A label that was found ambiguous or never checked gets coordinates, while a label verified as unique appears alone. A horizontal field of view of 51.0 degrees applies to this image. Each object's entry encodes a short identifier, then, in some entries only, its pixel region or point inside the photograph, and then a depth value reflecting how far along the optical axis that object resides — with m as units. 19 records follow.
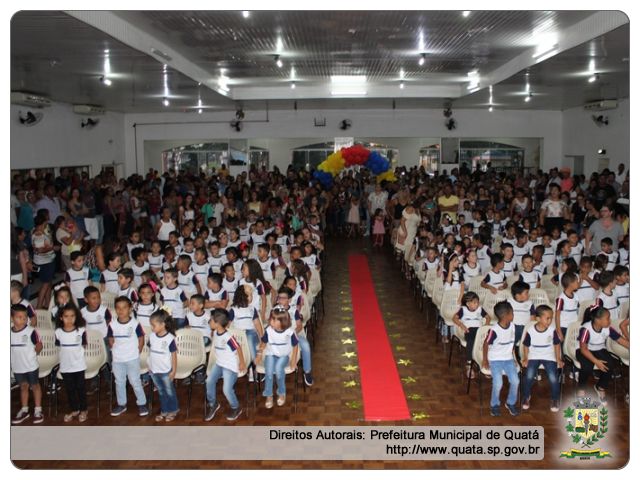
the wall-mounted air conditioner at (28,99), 12.67
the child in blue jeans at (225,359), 5.92
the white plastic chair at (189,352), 6.13
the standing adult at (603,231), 9.34
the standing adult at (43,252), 8.75
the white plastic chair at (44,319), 6.83
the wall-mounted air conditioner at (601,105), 15.66
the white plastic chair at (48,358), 6.17
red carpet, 6.21
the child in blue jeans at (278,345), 6.12
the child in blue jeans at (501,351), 5.93
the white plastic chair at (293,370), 6.25
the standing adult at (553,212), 11.19
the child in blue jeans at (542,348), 5.92
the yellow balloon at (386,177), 17.40
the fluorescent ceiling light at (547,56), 9.53
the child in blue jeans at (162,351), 5.87
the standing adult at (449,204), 13.03
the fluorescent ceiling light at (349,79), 14.32
